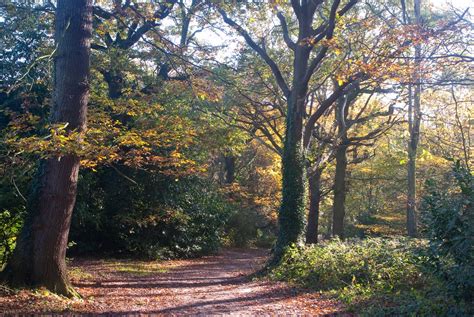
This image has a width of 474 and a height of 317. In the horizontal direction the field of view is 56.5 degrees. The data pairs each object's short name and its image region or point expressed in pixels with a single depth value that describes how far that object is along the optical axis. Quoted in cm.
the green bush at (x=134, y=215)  1673
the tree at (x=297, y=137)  1391
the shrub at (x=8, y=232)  891
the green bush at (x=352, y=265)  927
